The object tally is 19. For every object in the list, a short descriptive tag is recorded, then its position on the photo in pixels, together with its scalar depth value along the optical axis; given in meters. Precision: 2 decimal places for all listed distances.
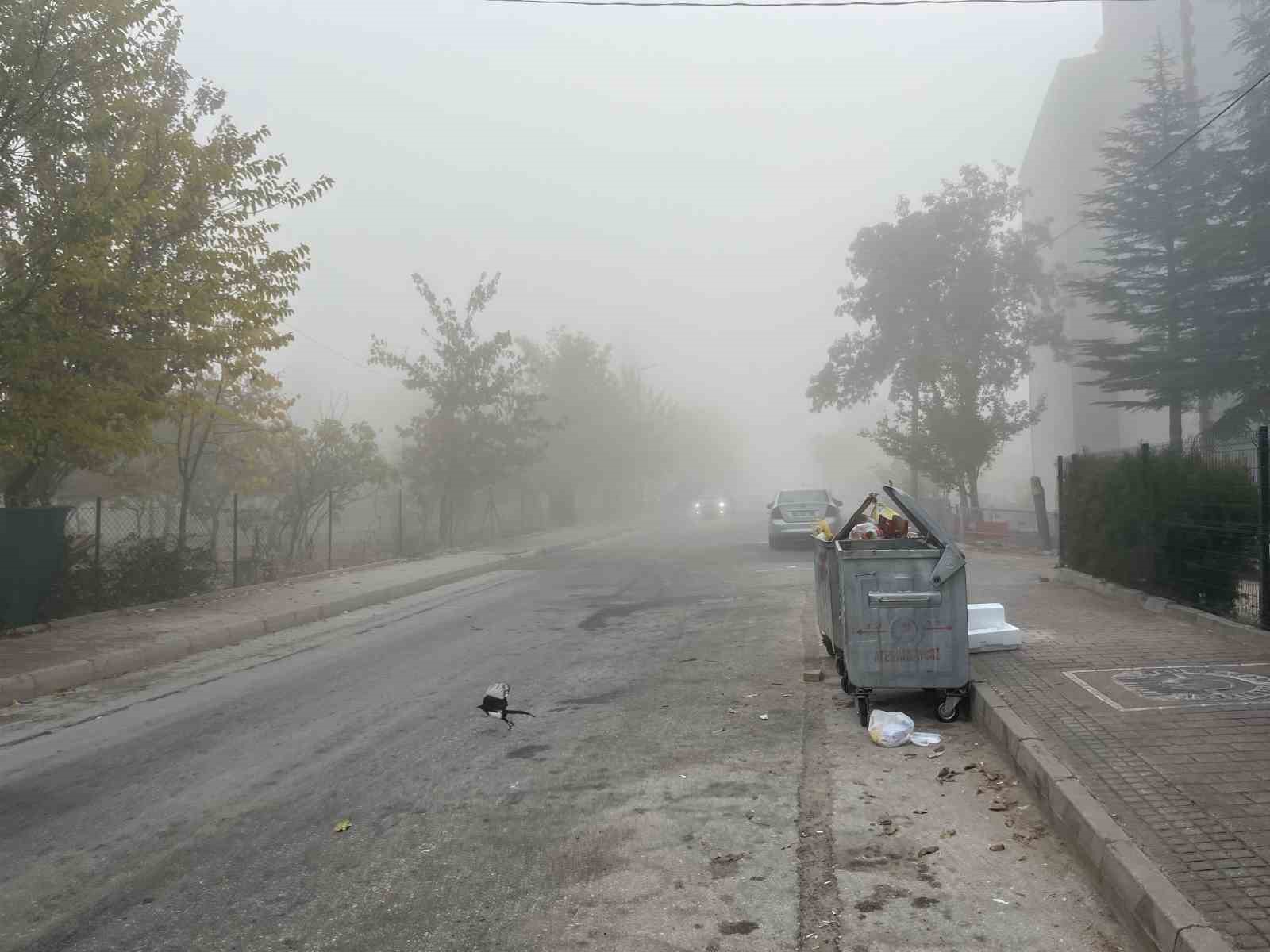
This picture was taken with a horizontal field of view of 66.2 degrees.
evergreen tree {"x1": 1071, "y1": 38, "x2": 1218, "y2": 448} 30.95
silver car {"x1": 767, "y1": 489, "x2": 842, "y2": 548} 25.33
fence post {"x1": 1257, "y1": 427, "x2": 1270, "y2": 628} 9.02
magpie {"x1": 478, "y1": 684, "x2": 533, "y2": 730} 7.28
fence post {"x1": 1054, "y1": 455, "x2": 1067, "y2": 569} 15.98
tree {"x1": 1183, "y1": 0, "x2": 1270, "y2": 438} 28.69
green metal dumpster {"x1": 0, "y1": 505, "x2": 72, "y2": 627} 11.98
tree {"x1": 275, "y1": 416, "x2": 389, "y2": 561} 21.79
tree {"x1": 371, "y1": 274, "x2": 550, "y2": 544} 29.77
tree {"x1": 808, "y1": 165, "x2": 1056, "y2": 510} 45.72
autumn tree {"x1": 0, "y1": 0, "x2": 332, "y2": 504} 11.14
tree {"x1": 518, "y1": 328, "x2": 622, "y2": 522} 43.69
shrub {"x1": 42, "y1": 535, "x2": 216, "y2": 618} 13.32
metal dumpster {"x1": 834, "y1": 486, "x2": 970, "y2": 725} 7.12
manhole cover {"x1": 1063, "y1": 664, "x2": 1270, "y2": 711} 6.81
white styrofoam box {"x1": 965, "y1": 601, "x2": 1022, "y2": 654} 9.05
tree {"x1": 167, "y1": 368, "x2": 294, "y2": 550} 16.83
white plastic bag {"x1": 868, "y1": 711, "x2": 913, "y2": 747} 6.71
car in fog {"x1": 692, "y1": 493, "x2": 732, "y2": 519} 57.69
